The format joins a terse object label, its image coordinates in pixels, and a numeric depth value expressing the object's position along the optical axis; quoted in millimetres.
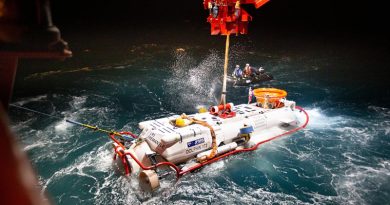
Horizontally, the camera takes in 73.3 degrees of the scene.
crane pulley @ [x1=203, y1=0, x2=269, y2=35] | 11914
